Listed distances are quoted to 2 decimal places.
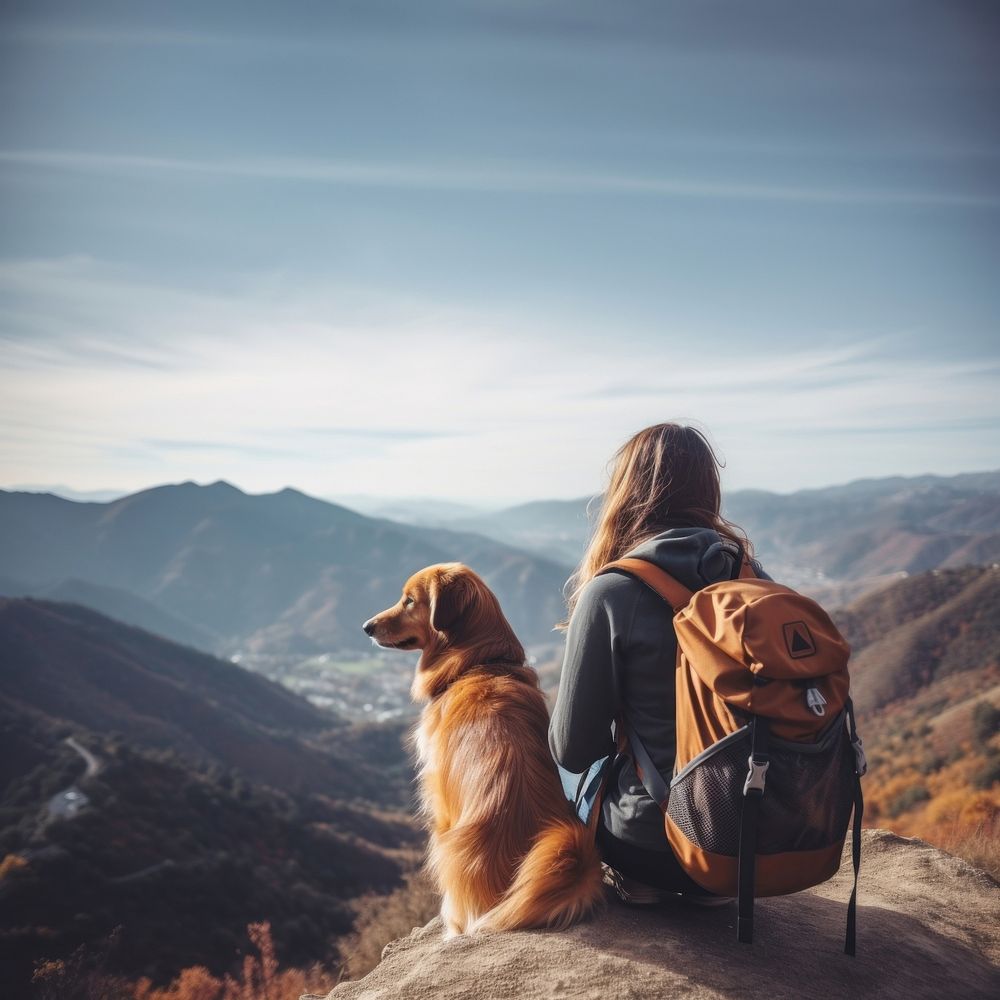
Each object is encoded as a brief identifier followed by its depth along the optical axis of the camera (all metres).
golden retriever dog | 2.85
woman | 2.55
